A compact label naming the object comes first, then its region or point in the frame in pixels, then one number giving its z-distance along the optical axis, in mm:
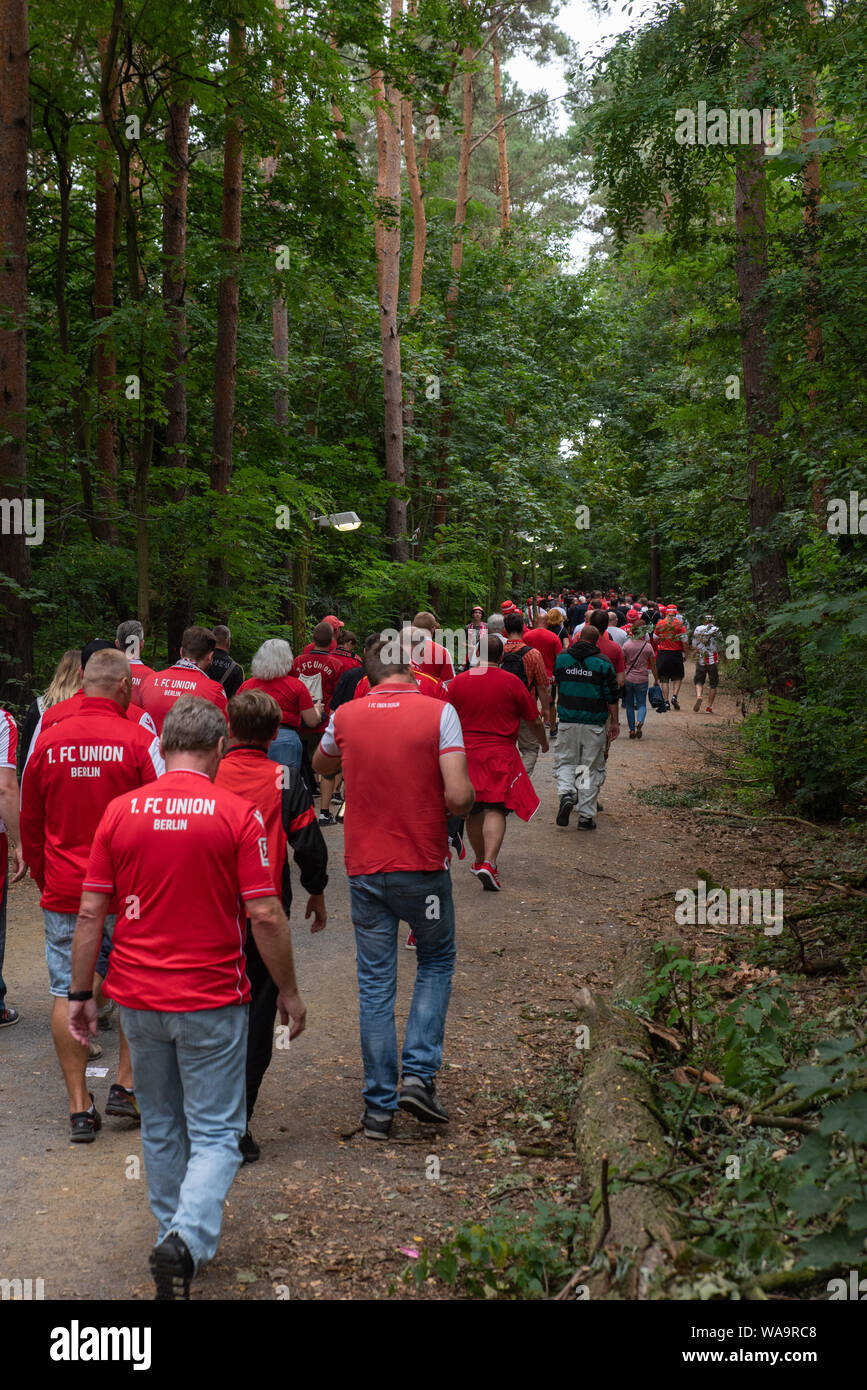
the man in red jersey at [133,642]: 8875
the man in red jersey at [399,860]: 5380
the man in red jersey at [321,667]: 12219
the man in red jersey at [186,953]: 3795
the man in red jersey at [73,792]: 5457
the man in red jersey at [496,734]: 9711
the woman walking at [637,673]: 19312
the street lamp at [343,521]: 18016
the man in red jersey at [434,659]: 10719
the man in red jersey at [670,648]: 23480
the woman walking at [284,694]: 6613
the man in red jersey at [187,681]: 8469
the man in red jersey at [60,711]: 5796
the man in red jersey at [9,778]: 6285
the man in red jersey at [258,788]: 5027
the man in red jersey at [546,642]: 16188
